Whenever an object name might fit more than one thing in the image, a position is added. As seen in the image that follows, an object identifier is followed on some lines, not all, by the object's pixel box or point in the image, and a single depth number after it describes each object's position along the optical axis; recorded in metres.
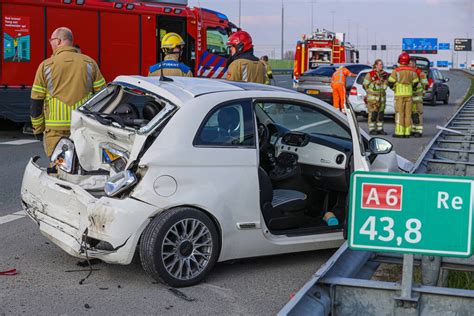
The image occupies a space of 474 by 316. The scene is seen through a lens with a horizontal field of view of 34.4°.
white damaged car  5.24
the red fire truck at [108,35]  15.05
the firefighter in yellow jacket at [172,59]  8.66
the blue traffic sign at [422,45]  101.12
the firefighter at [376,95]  17.11
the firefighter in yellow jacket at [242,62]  10.60
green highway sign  3.07
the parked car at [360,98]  19.91
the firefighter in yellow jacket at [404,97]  16.56
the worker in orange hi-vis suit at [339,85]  19.93
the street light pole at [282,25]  57.40
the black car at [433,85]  26.86
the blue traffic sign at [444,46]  118.12
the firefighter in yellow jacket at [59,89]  7.37
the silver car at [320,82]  22.31
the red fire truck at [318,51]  36.19
